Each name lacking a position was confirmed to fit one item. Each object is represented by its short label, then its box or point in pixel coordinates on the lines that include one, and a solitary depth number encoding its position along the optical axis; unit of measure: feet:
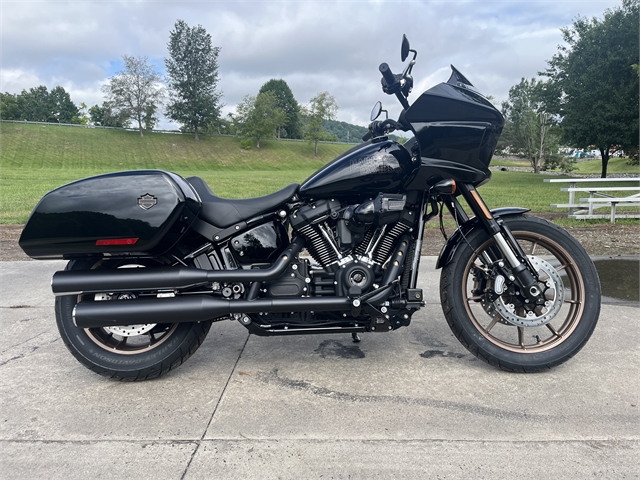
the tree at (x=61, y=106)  274.98
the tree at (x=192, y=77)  229.45
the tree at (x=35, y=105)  254.06
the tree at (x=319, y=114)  191.52
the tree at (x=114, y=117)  208.85
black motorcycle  8.71
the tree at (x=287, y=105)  280.59
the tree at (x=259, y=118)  212.23
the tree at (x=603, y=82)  84.43
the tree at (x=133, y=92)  206.39
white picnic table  30.68
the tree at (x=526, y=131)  158.61
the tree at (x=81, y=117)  278.32
